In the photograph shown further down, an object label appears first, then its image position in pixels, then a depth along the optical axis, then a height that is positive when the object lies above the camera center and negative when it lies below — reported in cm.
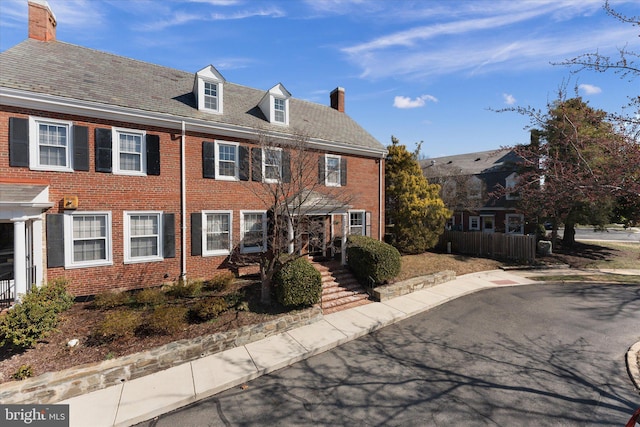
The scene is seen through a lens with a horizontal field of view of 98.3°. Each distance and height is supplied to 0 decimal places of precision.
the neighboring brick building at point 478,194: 2362 +137
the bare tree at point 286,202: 927 +53
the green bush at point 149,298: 874 -276
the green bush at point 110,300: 847 -275
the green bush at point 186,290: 952 -274
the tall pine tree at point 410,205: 1764 +33
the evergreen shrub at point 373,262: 1142 -217
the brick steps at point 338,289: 1029 -320
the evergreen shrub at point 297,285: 875 -239
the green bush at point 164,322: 693 -280
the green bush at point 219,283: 1029 -268
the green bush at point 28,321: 591 -244
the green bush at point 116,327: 650 -277
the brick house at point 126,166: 860 +166
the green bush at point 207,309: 778 -279
